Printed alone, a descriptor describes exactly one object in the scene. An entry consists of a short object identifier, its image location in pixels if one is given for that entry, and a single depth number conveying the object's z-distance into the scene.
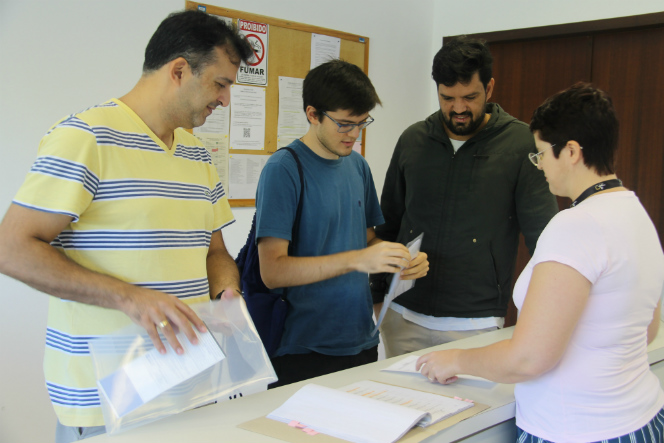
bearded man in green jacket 2.00
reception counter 1.15
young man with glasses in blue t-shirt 1.68
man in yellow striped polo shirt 1.15
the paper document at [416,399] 1.24
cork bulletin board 3.14
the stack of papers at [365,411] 1.13
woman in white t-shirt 1.13
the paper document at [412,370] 1.50
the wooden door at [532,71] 3.51
